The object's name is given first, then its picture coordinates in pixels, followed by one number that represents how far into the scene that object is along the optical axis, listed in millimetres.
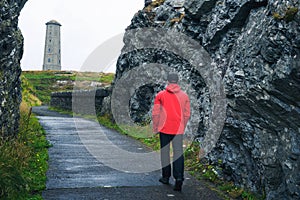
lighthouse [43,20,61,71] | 86000
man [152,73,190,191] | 6789
